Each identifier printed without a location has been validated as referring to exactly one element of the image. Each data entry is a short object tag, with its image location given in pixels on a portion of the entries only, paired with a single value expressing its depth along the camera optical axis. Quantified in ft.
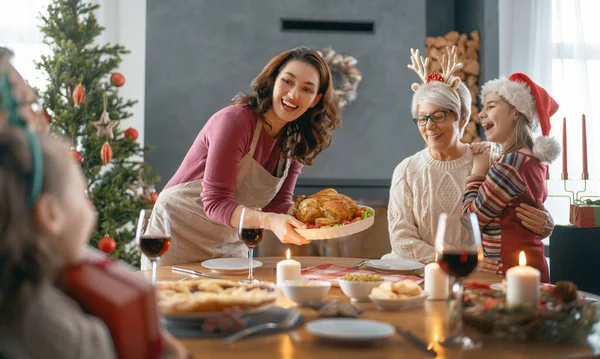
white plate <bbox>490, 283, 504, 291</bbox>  5.29
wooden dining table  3.42
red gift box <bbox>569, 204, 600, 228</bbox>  10.51
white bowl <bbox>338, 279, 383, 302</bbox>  4.84
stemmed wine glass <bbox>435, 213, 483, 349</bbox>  3.95
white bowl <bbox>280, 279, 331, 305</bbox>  4.63
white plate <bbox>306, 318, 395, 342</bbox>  3.48
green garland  3.70
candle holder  10.02
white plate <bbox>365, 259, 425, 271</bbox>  6.51
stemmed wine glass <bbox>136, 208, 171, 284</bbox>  4.80
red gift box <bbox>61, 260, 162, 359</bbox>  2.64
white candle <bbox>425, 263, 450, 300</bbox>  5.16
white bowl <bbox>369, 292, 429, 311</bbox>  4.56
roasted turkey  6.96
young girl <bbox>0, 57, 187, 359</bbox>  2.43
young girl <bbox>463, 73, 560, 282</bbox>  7.81
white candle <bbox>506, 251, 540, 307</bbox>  4.17
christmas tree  12.78
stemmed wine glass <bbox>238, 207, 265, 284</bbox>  5.68
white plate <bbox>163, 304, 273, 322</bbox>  3.77
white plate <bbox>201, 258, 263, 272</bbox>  6.35
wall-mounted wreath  15.40
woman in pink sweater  7.60
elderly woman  8.73
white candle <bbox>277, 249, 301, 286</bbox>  5.53
